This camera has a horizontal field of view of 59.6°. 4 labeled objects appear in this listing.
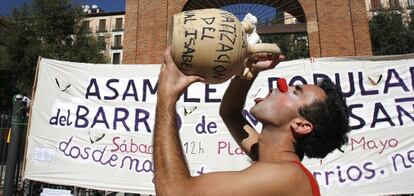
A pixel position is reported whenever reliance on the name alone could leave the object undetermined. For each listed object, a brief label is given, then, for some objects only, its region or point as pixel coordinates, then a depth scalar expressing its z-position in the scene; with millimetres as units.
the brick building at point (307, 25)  9242
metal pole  4229
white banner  4250
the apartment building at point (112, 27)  58156
